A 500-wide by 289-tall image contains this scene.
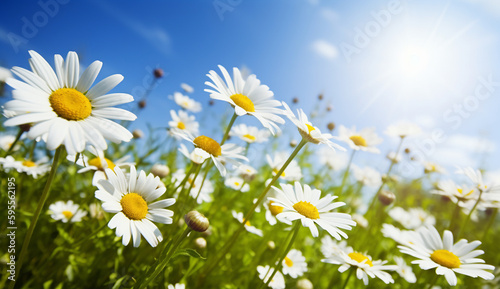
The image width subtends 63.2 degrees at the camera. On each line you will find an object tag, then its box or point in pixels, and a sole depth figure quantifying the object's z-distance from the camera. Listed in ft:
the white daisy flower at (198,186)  0.99
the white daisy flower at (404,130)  1.27
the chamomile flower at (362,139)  1.04
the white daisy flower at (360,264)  0.78
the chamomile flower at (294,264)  0.94
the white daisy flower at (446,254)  0.74
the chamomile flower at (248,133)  1.15
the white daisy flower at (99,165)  0.81
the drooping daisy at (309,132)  0.69
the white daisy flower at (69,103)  0.51
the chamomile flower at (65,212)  0.91
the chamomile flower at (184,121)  1.22
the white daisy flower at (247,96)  0.71
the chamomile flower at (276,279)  0.86
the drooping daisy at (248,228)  0.94
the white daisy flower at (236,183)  1.13
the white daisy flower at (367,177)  1.54
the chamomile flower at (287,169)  1.12
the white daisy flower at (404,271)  1.07
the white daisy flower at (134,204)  0.60
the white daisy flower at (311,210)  0.68
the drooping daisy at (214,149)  0.73
